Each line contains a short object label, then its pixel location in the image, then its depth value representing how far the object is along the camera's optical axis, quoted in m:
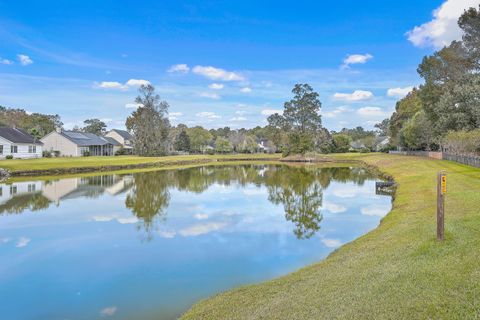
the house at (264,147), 95.87
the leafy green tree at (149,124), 66.00
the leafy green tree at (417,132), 50.20
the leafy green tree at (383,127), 106.86
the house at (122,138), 78.75
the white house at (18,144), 43.75
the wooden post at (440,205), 7.30
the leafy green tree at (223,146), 88.31
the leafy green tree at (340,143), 82.69
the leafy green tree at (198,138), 90.81
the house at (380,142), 89.66
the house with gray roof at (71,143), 57.00
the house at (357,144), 110.69
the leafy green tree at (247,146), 91.50
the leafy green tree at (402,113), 65.06
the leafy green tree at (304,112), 71.81
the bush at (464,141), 28.31
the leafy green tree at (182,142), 87.44
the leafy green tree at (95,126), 101.76
